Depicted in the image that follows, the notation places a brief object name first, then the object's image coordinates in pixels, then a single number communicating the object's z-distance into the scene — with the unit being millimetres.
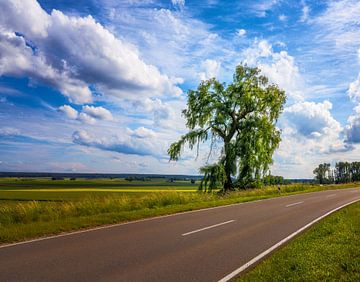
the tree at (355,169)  133750
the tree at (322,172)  136625
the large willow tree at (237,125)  29969
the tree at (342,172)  141088
